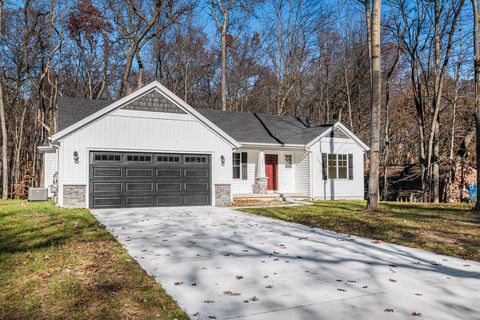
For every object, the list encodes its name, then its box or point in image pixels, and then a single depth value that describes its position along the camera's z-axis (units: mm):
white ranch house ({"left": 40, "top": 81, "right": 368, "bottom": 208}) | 13758
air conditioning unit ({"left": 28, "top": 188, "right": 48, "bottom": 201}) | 16766
